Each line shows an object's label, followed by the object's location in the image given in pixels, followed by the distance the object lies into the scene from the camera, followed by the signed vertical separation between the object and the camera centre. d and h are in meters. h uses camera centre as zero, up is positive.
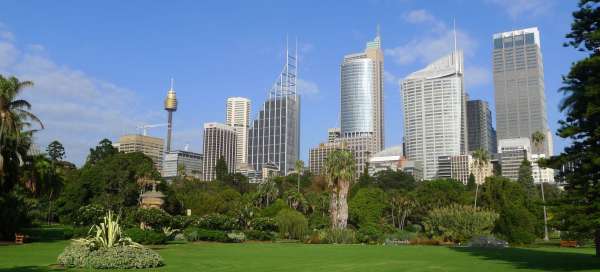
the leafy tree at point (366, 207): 76.12 -2.07
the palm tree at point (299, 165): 125.11 +5.84
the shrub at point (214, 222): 58.22 -3.23
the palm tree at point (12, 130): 37.22 +4.04
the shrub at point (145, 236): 41.01 -3.34
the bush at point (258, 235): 58.31 -4.54
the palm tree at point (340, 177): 61.62 +1.60
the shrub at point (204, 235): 52.12 -4.09
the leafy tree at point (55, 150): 115.00 +8.17
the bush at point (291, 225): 60.34 -3.64
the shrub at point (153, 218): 51.22 -2.47
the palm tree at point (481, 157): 96.75 +6.05
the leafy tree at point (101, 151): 99.75 +7.06
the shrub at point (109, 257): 22.64 -2.72
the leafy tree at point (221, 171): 135.35 +5.30
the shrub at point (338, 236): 53.50 -4.23
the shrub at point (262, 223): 60.56 -3.41
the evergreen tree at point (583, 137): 20.89 +2.12
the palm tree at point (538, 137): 87.31 +8.57
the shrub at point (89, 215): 49.75 -2.19
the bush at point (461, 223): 53.69 -2.94
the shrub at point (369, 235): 55.66 -4.37
